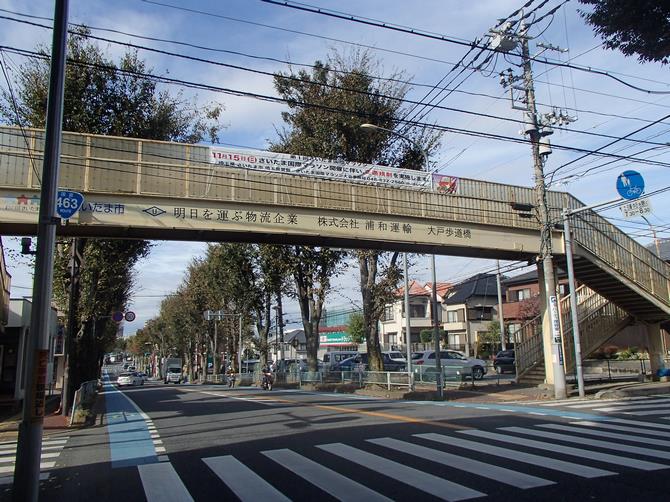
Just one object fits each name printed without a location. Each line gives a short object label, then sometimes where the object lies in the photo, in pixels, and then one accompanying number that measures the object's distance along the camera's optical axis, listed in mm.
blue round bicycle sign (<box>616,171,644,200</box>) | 16812
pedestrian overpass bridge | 16531
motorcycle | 34469
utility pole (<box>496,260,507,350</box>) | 43906
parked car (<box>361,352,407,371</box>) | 36969
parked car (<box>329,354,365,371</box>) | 31858
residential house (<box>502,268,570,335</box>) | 49250
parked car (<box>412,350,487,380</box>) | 34153
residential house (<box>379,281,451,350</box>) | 70000
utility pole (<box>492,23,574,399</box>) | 19656
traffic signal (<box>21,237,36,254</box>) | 12586
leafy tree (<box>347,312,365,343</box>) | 71562
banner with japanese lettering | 18188
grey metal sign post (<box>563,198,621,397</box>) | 19781
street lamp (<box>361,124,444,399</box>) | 21844
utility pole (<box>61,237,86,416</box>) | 19734
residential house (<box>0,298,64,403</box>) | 26297
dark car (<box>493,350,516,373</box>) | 39438
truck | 69125
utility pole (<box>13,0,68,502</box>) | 6066
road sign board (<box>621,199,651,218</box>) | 17906
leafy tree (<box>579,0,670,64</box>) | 7320
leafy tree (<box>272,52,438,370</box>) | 27188
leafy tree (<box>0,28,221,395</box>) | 21656
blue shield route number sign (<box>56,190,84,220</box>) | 13016
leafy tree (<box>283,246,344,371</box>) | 31422
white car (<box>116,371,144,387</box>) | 61688
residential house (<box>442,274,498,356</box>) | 62062
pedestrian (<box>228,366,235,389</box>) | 47144
